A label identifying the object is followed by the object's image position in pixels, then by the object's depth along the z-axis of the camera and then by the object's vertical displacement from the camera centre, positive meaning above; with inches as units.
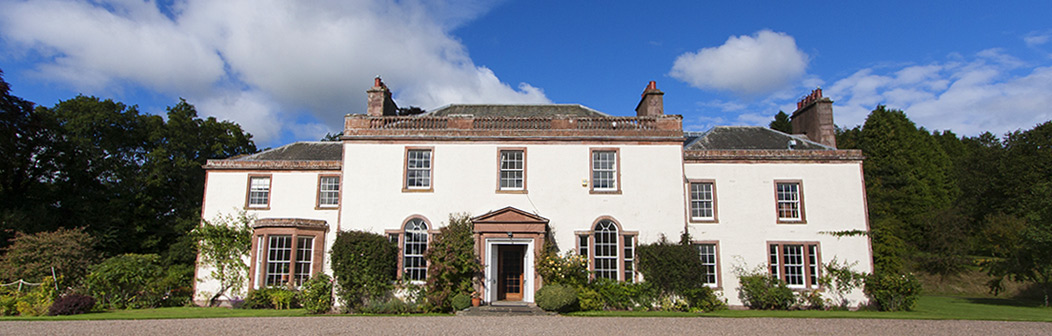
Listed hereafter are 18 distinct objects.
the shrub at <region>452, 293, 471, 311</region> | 634.2 -52.2
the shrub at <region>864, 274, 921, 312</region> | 692.1 -41.9
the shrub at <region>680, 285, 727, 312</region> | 668.1 -50.0
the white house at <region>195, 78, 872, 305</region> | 700.0 +77.6
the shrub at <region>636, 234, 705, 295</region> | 666.8 -12.2
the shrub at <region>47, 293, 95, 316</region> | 588.7 -53.4
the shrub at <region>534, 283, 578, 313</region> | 617.0 -46.2
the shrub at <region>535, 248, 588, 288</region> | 653.9 -14.7
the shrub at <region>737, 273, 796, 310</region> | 700.7 -45.3
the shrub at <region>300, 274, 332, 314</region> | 644.7 -45.9
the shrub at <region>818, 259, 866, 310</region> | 722.8 -33.2
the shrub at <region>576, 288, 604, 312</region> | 653.3 -50.9
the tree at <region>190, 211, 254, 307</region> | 770.8 +6.5
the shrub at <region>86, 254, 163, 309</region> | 664.4 -32.0
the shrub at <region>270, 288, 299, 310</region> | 706.4 -53.7
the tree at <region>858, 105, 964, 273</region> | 1477.6 +233.3
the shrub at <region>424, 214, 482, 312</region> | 647.8 -13.8
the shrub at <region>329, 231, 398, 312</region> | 655.8 -14.3
